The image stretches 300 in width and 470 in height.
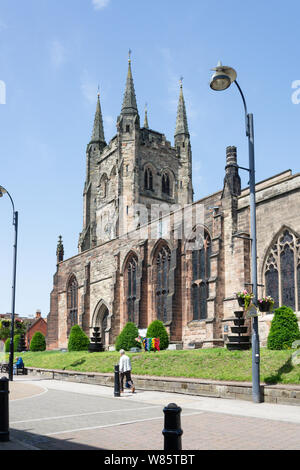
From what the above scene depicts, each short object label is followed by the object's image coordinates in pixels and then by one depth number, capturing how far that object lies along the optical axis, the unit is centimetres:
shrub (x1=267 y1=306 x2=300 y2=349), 1786
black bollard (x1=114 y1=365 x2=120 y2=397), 1517
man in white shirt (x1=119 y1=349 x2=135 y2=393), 1596
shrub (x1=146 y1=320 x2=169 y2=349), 2689
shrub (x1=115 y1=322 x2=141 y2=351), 2750
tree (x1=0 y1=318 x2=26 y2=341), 6587
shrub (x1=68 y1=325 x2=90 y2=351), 3362
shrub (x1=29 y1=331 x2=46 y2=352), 4347
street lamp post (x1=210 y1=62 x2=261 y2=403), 1262
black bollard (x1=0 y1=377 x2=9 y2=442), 796
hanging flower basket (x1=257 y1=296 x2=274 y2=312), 1498
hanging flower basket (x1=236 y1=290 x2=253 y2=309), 1574
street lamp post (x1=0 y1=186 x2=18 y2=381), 2300
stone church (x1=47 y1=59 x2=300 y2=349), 2298
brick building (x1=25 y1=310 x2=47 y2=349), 7712
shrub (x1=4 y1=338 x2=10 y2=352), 4662
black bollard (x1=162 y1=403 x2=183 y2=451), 559
